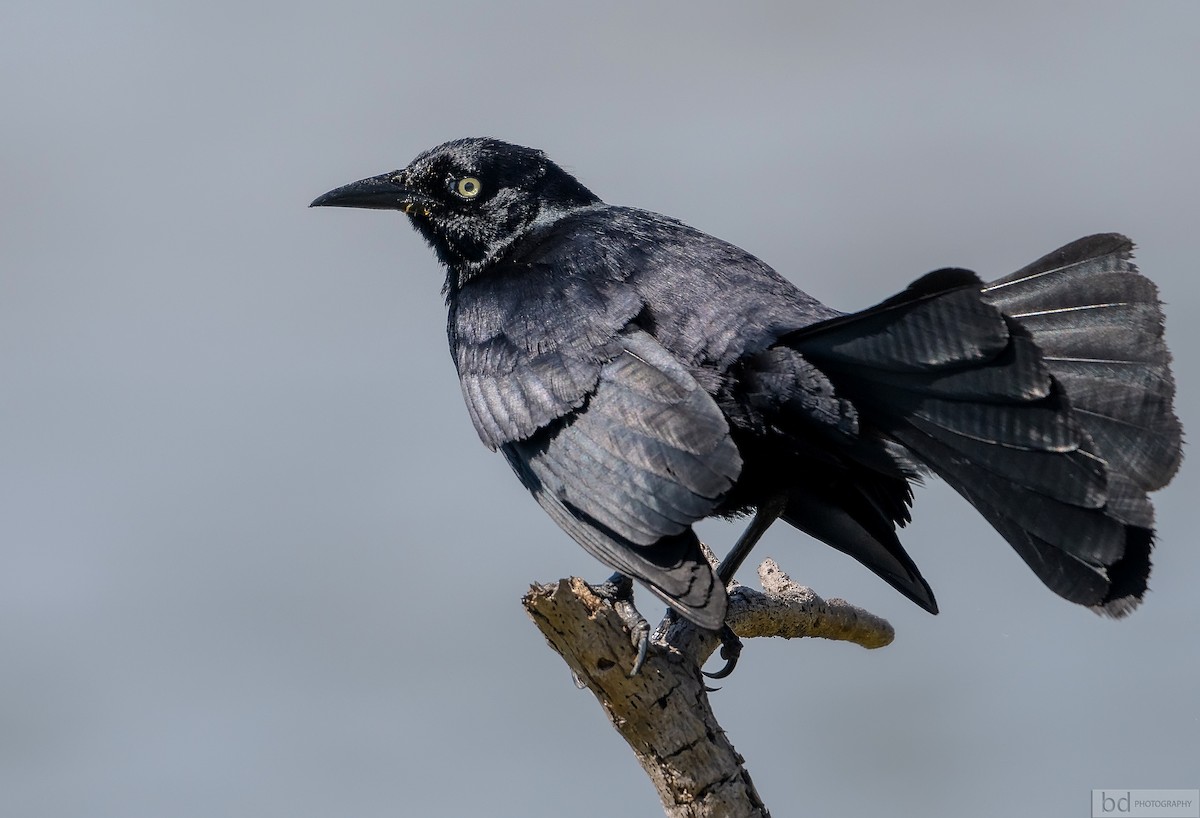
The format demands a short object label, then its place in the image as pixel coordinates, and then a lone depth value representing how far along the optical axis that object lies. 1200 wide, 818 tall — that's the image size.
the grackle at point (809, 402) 7.98
